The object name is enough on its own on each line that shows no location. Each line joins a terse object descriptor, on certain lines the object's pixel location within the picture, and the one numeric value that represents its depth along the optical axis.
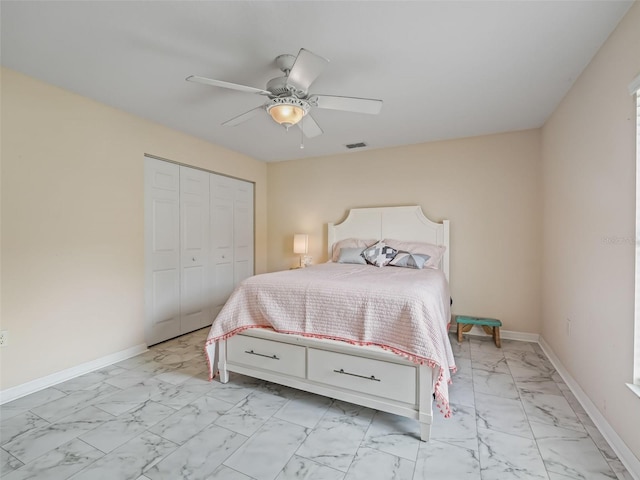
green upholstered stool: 3.16
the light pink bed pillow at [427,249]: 3.48
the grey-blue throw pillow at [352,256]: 3.59
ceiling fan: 1.78
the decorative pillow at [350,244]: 3.92
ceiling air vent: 3.88
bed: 1.74
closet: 3.20
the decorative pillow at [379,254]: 3.44
